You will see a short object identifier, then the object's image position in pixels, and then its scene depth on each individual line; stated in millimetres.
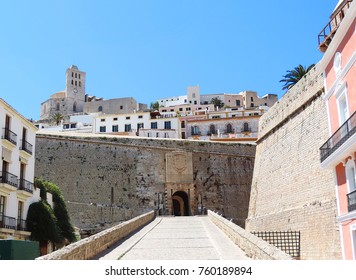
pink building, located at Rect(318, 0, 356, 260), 12977
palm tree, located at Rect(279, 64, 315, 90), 37531
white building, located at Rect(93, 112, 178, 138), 50312
